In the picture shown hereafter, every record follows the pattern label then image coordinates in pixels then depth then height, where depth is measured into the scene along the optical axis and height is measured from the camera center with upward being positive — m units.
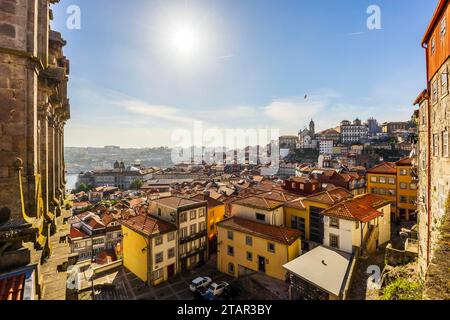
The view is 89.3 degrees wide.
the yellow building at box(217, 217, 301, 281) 20.64 -8.62
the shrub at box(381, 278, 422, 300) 9.65 -5.95
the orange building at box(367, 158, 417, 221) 34.03 -4.56
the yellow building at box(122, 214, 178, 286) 22.86 -9.51
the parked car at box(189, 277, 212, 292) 21.12 -11.75
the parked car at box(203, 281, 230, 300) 20.00 -11.85
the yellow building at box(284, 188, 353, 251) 23.41 -5.88
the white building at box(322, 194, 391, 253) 19.40 -6.02
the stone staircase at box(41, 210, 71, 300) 6.07 -3.45
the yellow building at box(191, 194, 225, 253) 29.04 -7.68
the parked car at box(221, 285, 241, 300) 20.17 -12.12
